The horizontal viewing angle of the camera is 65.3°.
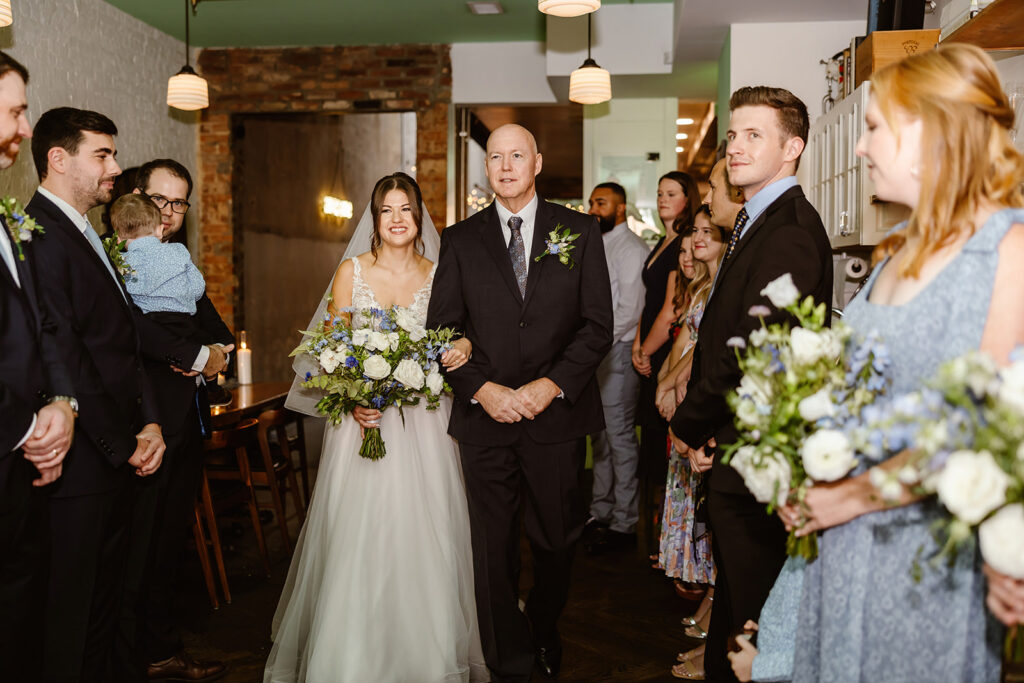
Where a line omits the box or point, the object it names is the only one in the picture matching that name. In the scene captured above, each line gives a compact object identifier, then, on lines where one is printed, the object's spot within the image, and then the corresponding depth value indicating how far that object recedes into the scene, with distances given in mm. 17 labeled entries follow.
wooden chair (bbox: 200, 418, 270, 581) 3881
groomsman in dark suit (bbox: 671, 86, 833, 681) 2188
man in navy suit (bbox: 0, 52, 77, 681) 2070
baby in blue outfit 3072
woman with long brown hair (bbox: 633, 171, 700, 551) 4273
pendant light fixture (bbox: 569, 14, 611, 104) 5840
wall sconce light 10539
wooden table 4027
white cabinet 3779
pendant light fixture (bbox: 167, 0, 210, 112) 6145
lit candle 5121
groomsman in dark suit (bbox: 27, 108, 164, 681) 2412
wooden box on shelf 3738
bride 2934
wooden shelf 2490
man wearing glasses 2953
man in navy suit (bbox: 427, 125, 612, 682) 3010
